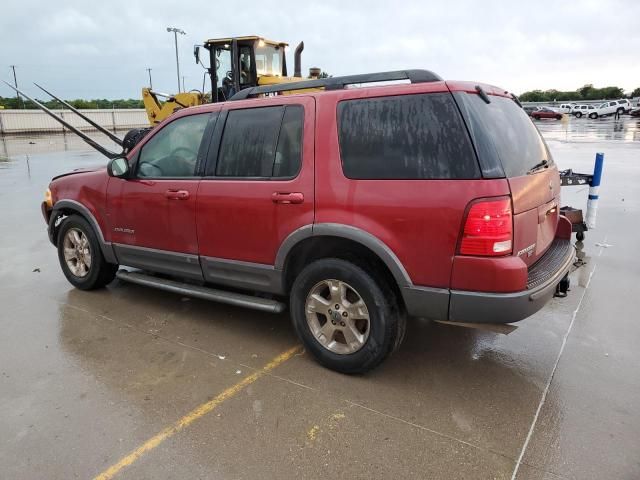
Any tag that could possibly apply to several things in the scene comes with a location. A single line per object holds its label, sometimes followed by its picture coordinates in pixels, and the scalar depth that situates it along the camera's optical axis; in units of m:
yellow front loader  12.80
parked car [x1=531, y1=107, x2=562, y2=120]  50.47
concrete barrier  34.41
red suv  2.84
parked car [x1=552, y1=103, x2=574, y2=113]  56.76
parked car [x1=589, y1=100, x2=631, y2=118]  49.72
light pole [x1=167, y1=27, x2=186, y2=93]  56.81
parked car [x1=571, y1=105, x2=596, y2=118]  51.24
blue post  6.31
